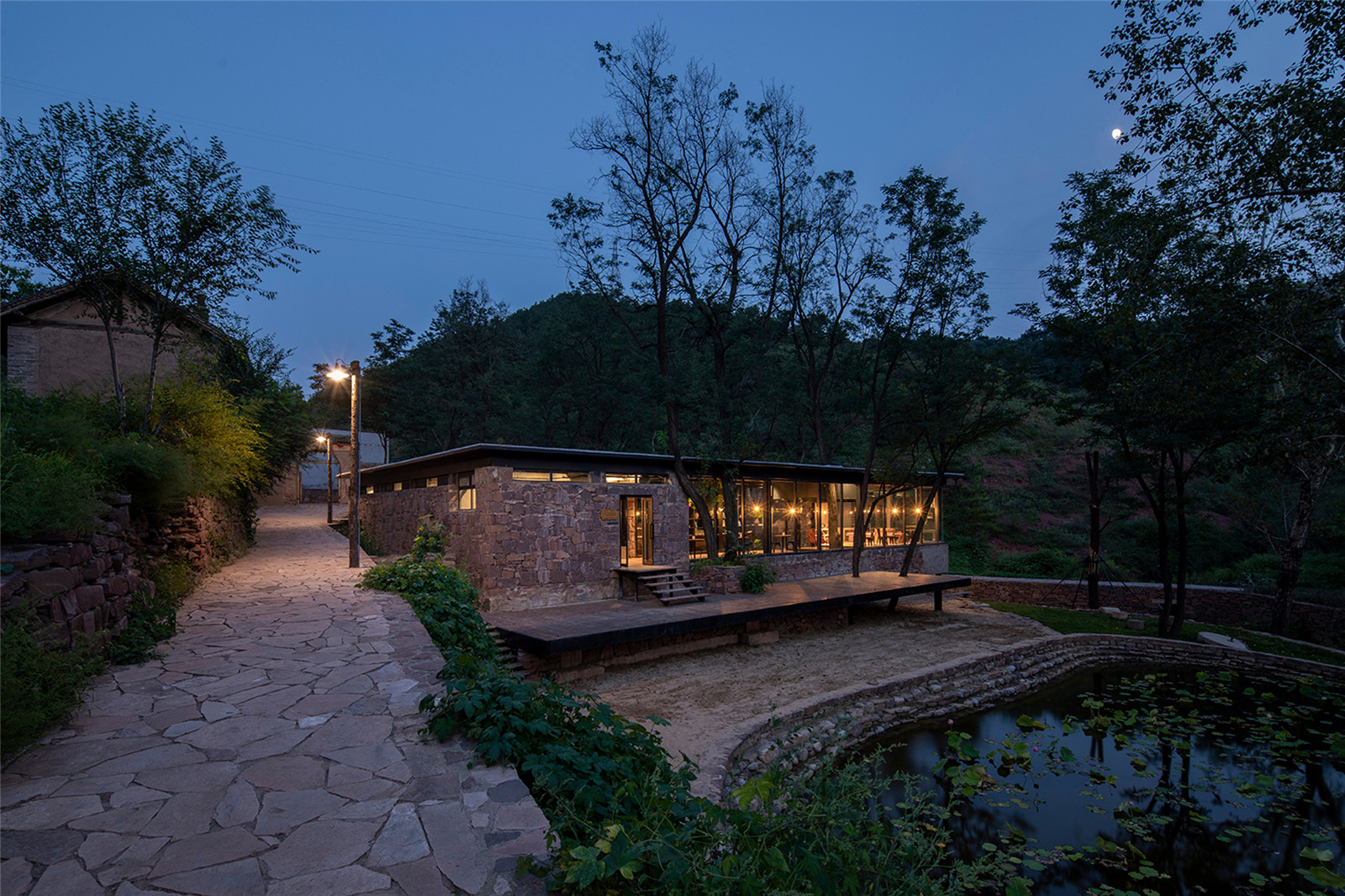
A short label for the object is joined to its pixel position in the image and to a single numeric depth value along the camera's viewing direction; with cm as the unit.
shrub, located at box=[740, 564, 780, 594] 1348
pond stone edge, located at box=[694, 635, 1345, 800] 691
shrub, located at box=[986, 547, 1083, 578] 2022
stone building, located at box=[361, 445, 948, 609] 1095
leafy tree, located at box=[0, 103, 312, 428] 763
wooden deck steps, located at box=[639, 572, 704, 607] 1213
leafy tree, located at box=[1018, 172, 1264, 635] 798
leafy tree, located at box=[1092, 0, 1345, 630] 662
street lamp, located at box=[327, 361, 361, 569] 1030
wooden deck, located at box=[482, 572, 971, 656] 894
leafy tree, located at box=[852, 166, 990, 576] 1541
